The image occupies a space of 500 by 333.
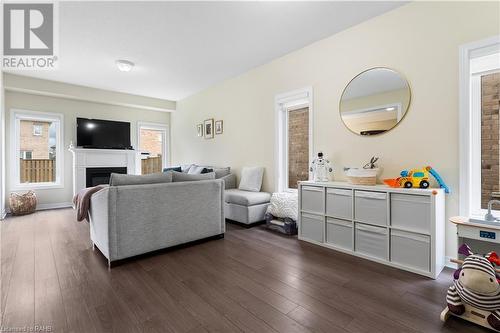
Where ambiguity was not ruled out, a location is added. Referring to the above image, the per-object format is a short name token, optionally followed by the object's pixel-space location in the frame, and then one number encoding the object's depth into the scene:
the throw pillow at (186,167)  5.84
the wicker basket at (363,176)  2.66
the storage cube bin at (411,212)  2.15
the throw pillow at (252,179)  4.27
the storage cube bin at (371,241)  2.43
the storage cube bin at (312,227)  2.98
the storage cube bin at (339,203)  2.70
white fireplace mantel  5.33
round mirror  2.67
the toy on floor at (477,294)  1.48
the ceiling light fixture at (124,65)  4.04
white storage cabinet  2.16
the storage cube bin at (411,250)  2.16
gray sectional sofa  2.41
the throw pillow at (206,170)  5.06
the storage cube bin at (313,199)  2.96
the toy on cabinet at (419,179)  2.31
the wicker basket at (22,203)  4.62
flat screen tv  5.54
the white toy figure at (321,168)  3.24
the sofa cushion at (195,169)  5.31
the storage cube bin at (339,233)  2.71
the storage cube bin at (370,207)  2.42
